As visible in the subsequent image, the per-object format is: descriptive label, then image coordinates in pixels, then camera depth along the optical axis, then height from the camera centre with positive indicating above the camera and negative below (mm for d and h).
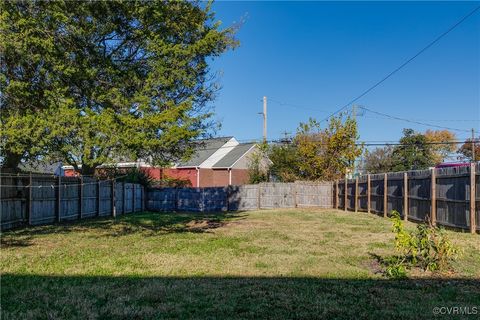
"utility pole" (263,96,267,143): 33738 +4171
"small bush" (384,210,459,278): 6762 -1183
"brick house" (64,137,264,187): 39469 +345
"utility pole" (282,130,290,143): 35434 +2936
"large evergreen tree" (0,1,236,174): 10219 +2383
